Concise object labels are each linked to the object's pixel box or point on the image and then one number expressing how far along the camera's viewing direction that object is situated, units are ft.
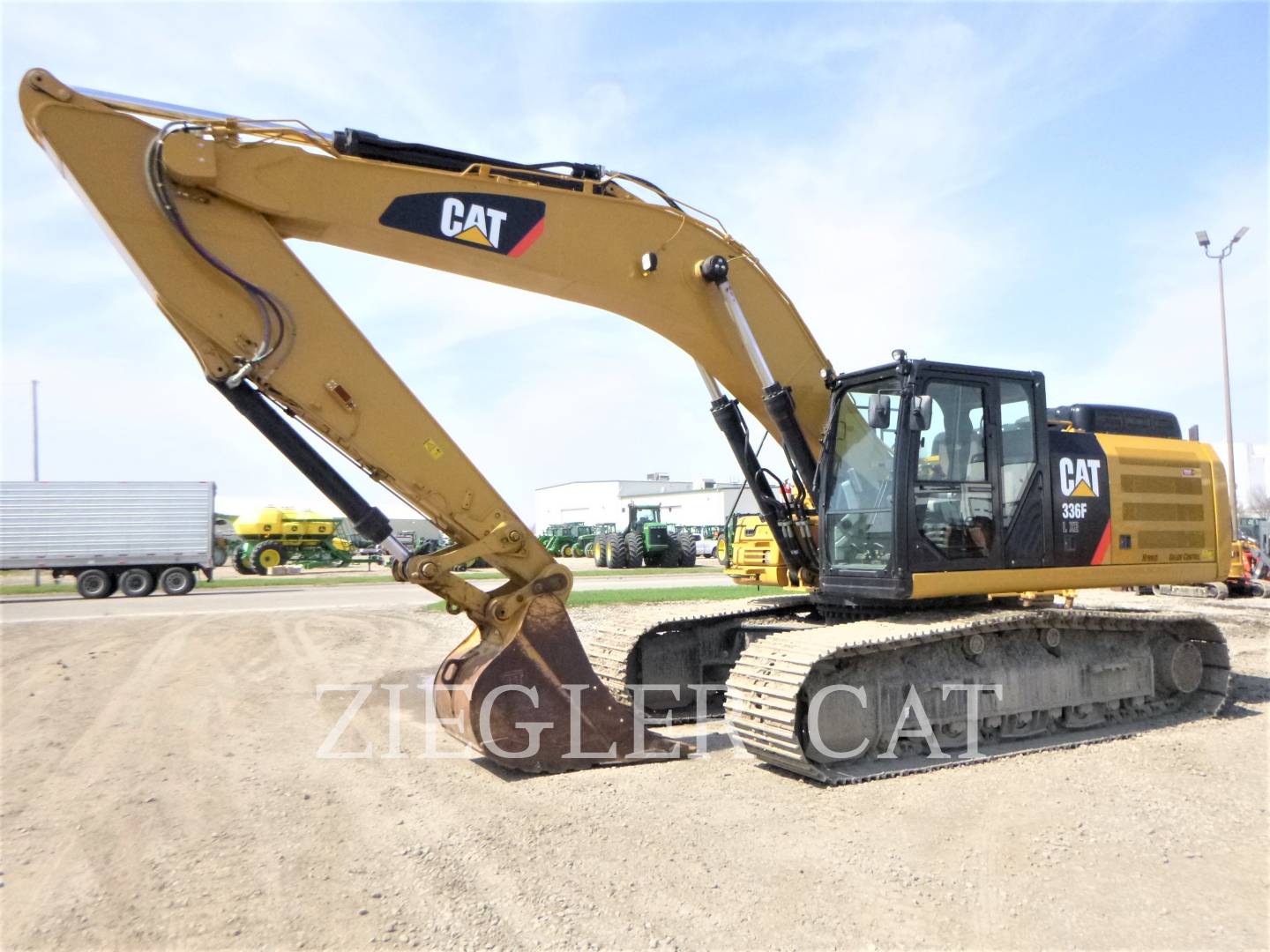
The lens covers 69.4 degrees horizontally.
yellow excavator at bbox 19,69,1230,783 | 18.40
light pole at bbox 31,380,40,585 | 168.86
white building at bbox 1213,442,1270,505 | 226.99
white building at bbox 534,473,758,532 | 212.43
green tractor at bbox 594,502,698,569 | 119.75
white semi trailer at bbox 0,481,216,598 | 82.74
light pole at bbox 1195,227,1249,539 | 80.28
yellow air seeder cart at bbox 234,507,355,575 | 129.59
